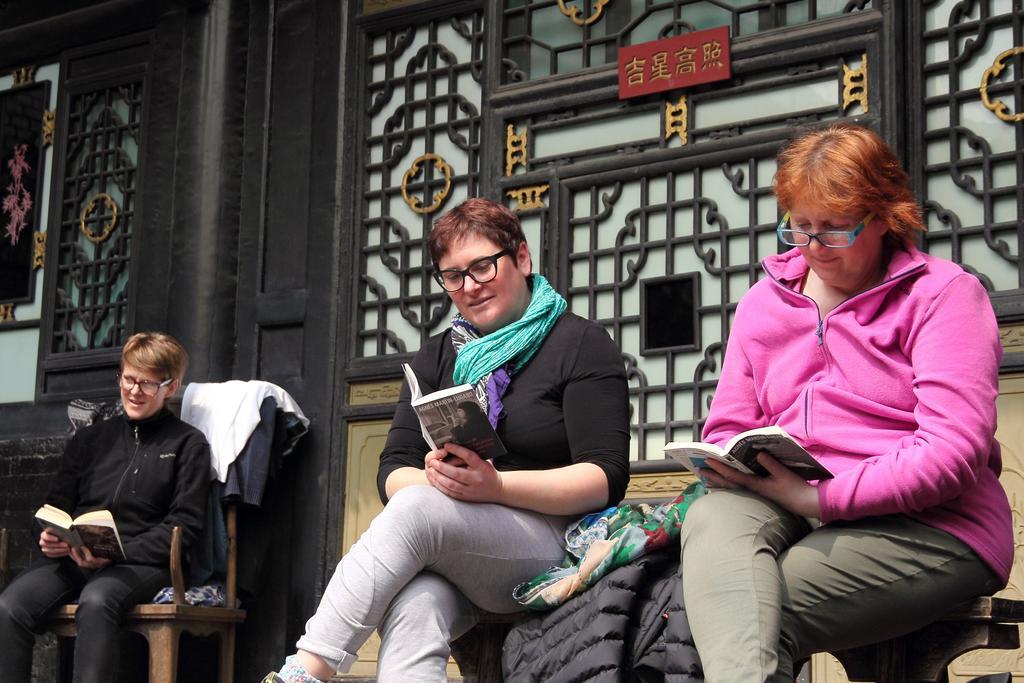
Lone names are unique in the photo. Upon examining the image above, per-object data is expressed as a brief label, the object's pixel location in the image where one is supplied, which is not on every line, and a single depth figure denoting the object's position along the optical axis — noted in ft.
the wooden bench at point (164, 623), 16.84
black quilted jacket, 9.48
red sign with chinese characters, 17.15
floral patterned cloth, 10.15
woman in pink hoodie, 8.84
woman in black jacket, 16.48
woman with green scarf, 10.10
